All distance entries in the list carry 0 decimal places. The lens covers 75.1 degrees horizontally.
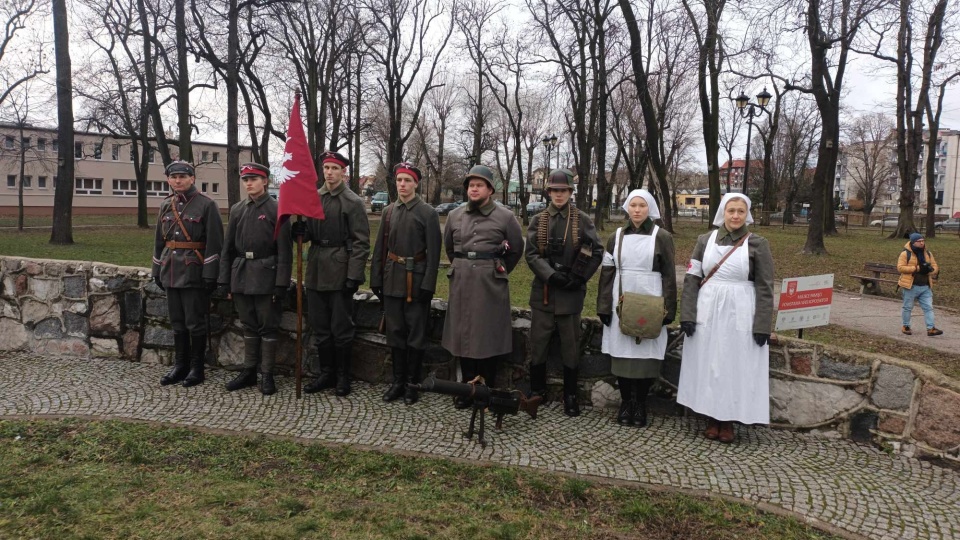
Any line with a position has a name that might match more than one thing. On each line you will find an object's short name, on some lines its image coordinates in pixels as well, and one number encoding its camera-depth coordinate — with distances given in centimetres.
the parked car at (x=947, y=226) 4013
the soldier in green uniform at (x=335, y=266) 504
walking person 795
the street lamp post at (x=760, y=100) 1913
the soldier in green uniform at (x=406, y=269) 491
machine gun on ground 402
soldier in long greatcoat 464
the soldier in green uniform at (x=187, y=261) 528
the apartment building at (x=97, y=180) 4338
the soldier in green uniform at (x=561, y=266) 464
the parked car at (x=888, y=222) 4409
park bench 1092
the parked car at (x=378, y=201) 4923
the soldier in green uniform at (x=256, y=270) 514
